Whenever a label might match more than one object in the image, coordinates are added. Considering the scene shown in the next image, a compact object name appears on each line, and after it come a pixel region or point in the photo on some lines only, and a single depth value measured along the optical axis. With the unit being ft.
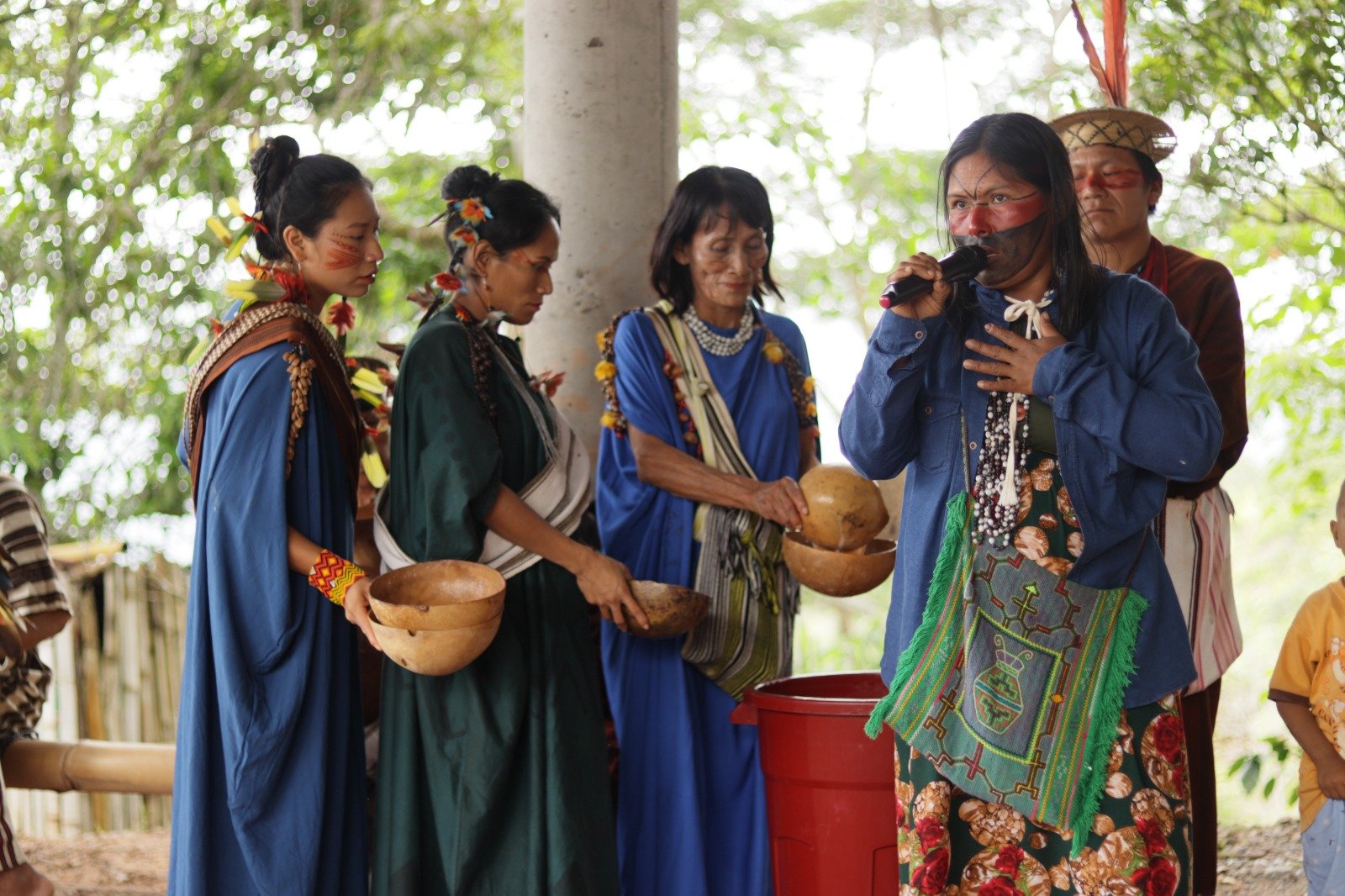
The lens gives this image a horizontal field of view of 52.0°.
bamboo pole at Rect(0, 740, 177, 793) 13.88
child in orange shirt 10.62
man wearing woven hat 10.78
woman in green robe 10.18
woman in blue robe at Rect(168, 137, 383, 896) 9.77
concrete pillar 13.74
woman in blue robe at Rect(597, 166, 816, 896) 11.82
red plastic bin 10.11
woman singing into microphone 7.89
